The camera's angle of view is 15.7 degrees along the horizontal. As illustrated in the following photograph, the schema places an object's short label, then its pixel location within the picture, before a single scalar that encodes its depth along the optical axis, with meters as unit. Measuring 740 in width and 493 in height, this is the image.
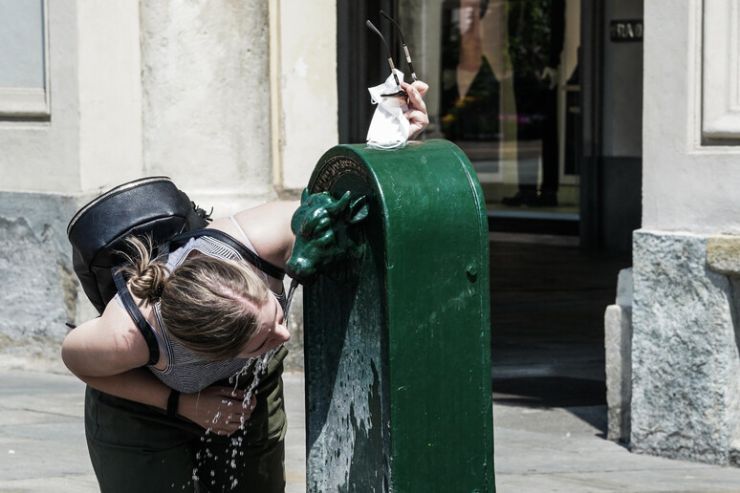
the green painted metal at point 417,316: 5.70
